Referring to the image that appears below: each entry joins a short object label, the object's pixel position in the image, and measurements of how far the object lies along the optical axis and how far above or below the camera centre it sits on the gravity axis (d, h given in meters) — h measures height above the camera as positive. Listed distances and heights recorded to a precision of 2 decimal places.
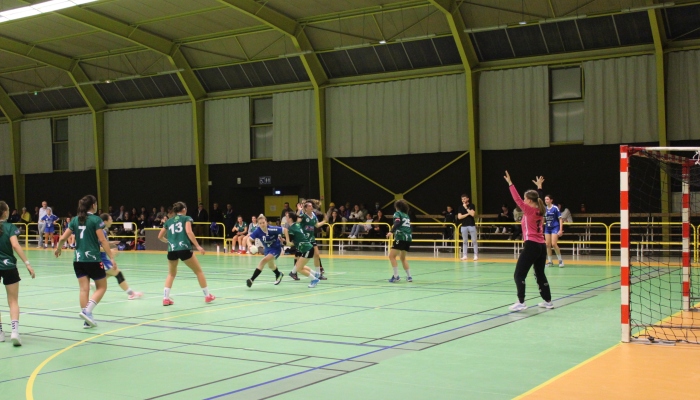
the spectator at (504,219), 29.19 -0.76
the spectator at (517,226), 27.45 -0.99
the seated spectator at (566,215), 28.28 -0.64
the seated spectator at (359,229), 30.79 -1.11
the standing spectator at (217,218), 35.60 -0.61
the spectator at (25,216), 39.25 -0.36
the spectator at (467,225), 24.73 -0.85
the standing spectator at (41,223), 35.59 -0.69
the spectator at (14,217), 39.94 -0.41
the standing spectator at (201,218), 36.00 -0.61
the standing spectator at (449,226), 28.86 -1.02
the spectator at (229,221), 34.81 -0.75
